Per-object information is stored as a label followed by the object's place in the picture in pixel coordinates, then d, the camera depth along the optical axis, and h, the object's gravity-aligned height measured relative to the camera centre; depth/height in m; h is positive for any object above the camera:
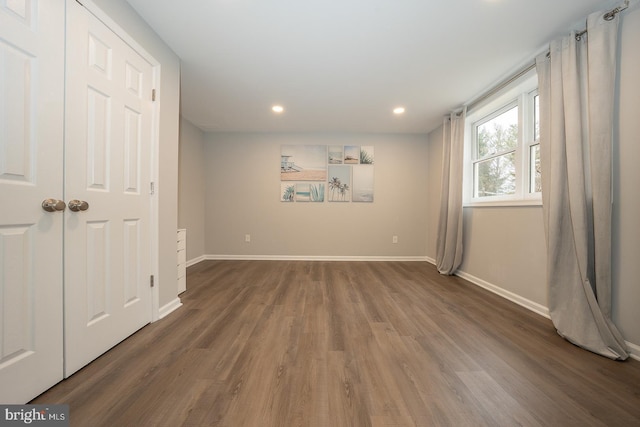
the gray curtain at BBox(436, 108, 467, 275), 3.44 +0.24
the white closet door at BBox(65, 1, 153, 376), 1.35 +0.15
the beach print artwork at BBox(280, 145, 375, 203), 4.62 +0.78
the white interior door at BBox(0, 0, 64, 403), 1.06 +0.08
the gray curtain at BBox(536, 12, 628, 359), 1.65 +0.26
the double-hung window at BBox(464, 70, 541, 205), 2.57 +0.81
